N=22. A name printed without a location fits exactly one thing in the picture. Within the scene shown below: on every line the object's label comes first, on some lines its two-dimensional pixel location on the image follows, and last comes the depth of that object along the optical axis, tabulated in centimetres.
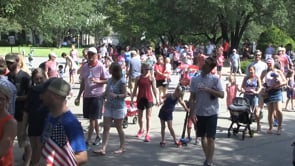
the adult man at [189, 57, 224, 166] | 746
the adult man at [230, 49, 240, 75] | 2796
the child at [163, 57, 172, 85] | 1623
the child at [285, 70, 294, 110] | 1450
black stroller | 1023
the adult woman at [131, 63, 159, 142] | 970
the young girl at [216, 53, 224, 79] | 2366
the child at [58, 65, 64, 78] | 2063
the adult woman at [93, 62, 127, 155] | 841
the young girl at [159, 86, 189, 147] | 916
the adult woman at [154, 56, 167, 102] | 1573
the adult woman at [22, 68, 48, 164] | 683
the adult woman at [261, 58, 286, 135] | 1057
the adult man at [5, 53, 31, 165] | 725
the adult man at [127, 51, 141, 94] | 1708
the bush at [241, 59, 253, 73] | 3061
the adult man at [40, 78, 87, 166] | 361
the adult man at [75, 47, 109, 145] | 888
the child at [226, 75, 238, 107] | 1200
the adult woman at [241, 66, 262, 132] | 1073
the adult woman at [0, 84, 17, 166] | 407
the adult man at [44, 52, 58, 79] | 1134
